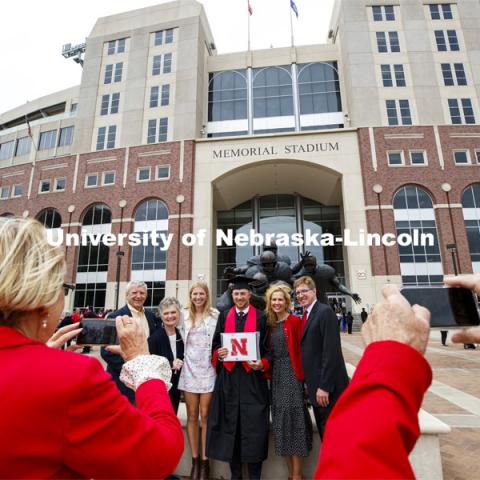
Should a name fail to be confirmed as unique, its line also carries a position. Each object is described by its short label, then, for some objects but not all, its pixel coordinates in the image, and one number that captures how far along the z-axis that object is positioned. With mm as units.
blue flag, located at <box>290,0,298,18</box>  34062
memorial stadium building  27641
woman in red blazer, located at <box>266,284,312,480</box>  3451
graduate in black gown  3514
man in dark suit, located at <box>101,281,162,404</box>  3969
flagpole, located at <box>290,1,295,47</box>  36594
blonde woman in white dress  3758
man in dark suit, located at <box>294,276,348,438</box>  3508
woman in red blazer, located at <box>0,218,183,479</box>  829
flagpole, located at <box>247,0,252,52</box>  36138
